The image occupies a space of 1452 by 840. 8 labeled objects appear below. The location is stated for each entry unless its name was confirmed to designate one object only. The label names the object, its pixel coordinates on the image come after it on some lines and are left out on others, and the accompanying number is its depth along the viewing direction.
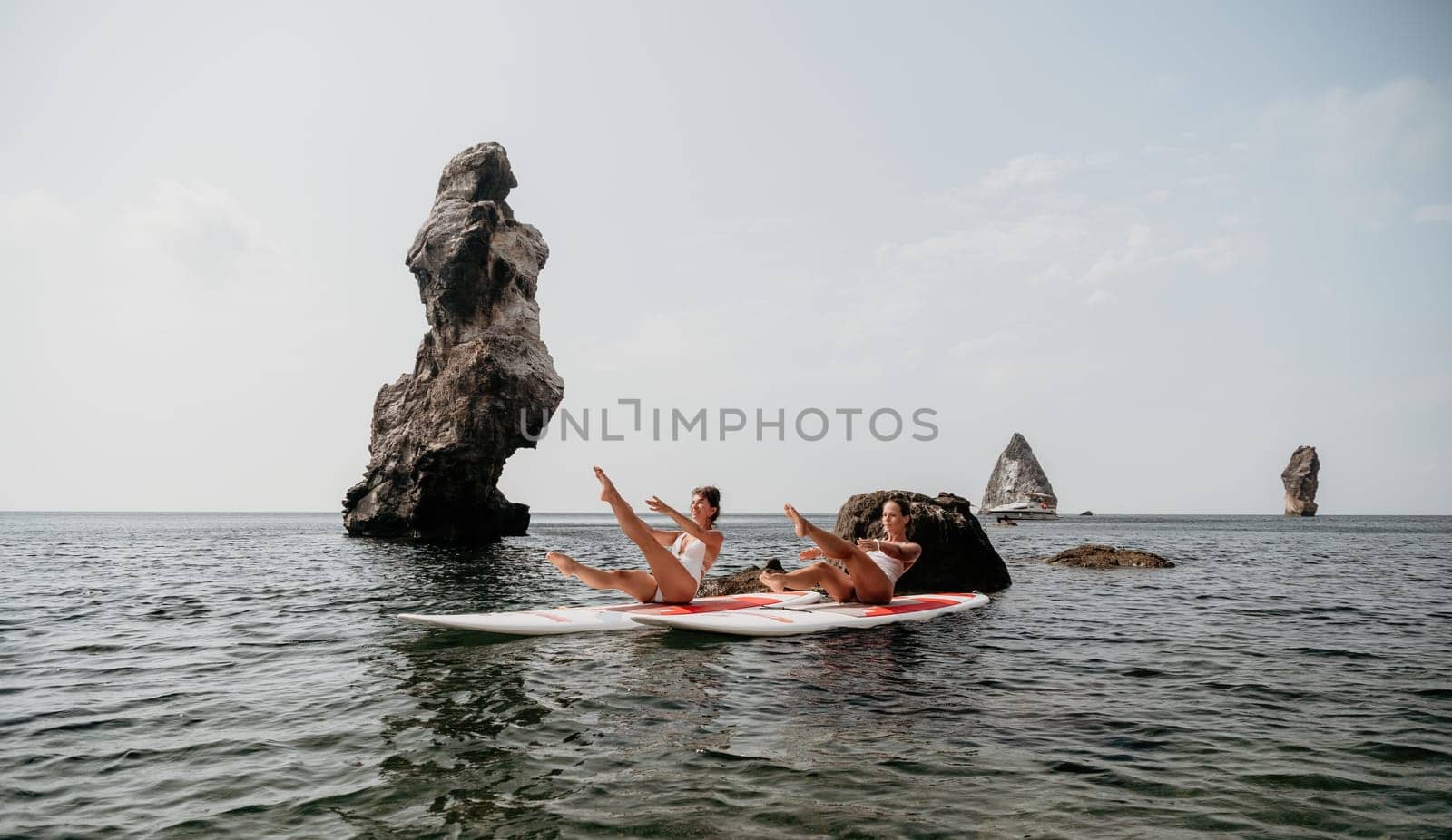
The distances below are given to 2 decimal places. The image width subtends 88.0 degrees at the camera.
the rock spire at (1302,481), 120.56
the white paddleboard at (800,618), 11.30
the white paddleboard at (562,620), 11.06
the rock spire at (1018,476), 138.75
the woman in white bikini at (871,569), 12.77
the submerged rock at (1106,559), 25.52
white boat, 131.75
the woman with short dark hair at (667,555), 10.73
